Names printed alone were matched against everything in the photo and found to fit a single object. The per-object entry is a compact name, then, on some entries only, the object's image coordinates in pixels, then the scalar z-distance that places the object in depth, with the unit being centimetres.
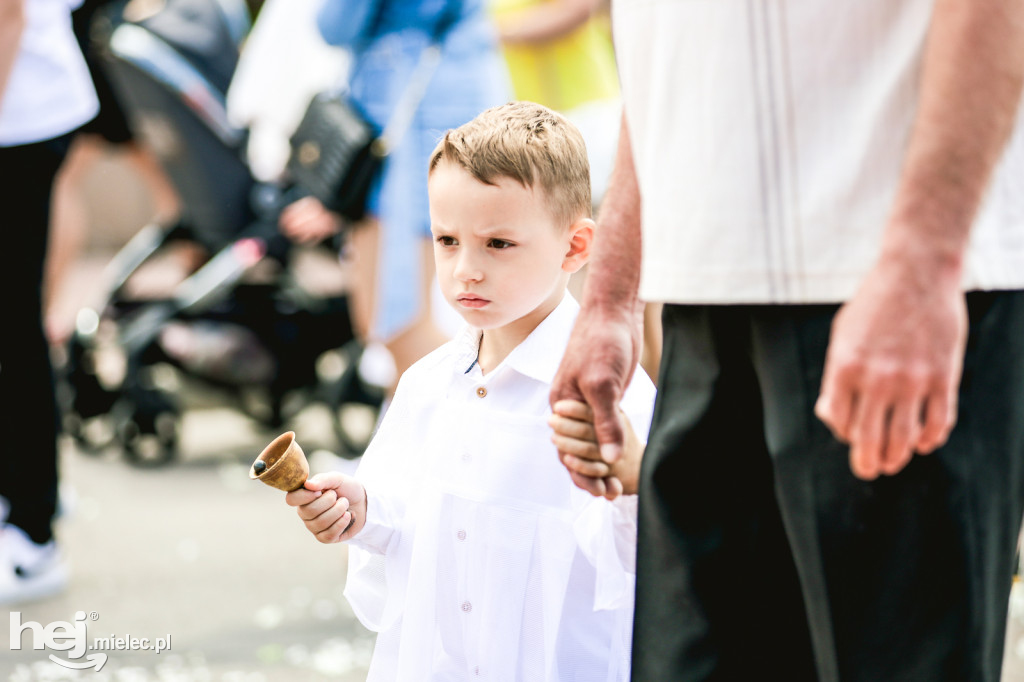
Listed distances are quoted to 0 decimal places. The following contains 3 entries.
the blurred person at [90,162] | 821
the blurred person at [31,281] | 531
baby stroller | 786
